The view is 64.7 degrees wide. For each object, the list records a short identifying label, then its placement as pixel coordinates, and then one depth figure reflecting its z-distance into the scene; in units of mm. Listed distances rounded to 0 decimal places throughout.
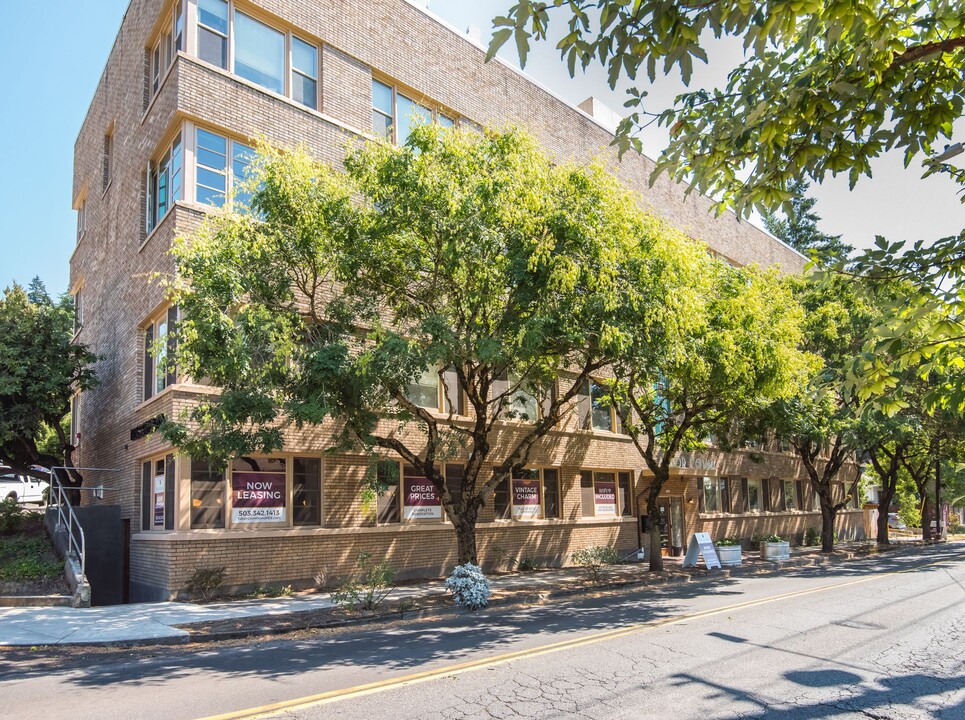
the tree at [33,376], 18250
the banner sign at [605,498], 24677
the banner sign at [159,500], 16219
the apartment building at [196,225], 16078
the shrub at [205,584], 14680
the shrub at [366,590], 13312
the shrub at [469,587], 13773
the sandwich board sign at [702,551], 20836
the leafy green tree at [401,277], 12273
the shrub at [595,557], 22109
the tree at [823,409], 21438
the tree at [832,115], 4762
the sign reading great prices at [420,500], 19000
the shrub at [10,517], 18859
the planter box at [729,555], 22172
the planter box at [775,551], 25719
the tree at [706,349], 13734
